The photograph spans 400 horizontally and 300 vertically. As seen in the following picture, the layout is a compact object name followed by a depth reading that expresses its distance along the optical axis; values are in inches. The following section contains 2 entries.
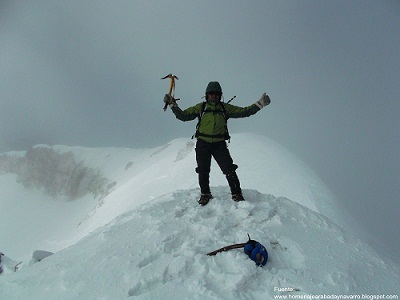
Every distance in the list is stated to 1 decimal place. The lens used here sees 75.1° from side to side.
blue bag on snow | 174.7
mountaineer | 271.6
